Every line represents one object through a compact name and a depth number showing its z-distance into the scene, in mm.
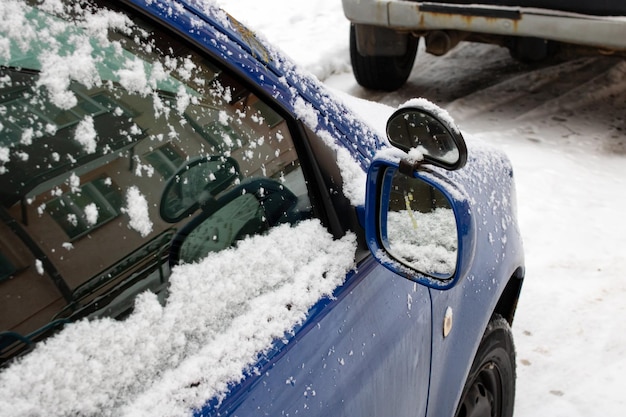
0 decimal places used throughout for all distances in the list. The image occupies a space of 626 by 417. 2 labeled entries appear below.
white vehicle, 4215
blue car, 977
